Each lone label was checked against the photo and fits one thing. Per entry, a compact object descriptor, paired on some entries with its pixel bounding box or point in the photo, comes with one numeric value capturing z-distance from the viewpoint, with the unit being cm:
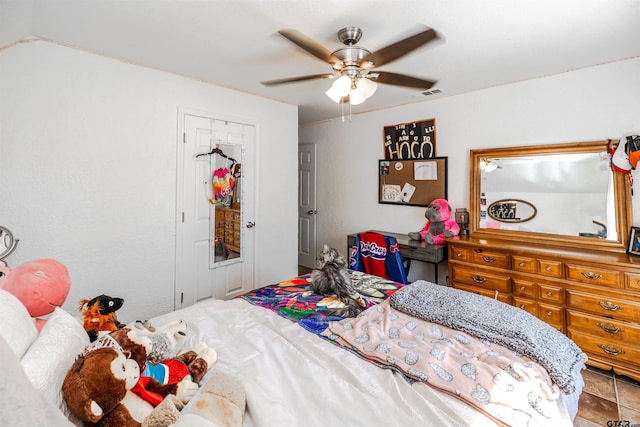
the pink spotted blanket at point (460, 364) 103
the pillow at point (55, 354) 79
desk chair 297
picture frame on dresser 234
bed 98
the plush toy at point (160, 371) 103
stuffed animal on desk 322
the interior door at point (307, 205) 498
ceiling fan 173
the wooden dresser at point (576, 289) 218
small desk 313
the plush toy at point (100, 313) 148
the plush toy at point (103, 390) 79
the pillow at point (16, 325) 83
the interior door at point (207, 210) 296
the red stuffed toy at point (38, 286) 112
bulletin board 353
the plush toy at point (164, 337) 126
